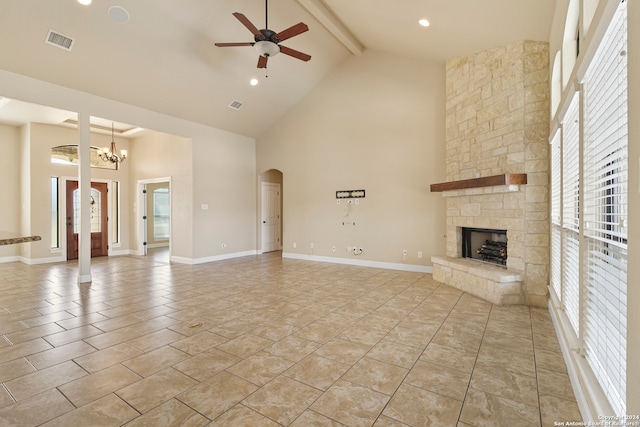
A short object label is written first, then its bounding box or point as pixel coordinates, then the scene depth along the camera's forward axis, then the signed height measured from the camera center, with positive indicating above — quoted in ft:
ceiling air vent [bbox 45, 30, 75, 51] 13.91 +7.94
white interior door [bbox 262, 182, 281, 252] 29.07 -0.38
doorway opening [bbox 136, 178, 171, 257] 28.76 -0.38
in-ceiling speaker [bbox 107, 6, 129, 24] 13.85 +9.02
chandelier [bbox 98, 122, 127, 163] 23.68 +4.68
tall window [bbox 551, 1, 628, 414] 4.60 +0.05
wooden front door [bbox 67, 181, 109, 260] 26.05 -0.45
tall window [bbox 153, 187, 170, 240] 34.00 +0.02
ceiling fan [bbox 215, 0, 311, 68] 12.65 +7.37
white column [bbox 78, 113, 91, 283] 17.24 +1.08
